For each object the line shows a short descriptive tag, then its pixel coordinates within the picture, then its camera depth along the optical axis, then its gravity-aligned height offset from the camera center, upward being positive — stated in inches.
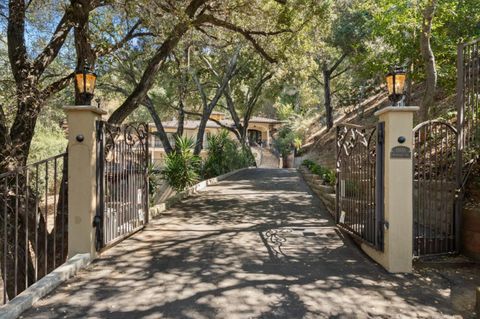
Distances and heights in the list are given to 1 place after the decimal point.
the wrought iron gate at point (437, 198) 216.7 -21.4
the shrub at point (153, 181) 421.3 -20.9
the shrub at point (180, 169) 496.7 -9.4
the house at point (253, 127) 1729.8 +148.6
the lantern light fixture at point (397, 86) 212.5 +38.2
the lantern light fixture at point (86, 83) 216.6 +41.8
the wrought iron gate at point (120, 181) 217.2 -11.9
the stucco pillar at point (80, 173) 205.8 -5.5
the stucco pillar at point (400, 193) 196.5 -16.2
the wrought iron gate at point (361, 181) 208.4 -12.8
